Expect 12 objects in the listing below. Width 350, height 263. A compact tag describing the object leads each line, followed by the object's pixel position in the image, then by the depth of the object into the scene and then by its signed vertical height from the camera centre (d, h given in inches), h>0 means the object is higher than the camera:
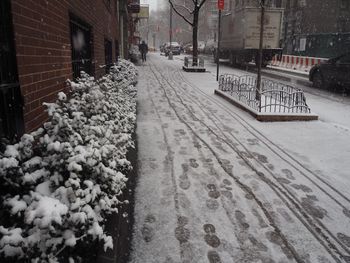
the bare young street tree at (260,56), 370.3 -1.6
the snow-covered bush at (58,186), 74.0 -34.4
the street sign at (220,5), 631.8 +91.4
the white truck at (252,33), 861.8 +59.0
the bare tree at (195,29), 869.8 +66.2
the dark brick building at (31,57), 108.0 -1.8
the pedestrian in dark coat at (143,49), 1171.3 +16.1
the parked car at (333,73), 512.1 -27.3
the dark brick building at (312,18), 1362.0 +152.3
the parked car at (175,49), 1876.0 +28.6
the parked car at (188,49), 1938.2 +29.6
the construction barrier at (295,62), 890.1 -18.7
